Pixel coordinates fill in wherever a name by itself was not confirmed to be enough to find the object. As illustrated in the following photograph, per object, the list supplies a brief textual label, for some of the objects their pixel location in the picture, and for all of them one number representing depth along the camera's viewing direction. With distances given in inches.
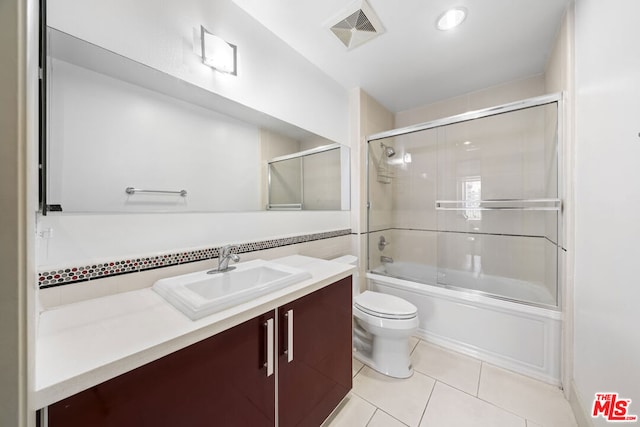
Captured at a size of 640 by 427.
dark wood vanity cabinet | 22.1
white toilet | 60.3
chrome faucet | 46.0
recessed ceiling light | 56.2
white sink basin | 30.5
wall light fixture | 47.8
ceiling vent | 55.7
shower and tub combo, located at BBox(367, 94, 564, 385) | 62.9
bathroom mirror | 34.3
